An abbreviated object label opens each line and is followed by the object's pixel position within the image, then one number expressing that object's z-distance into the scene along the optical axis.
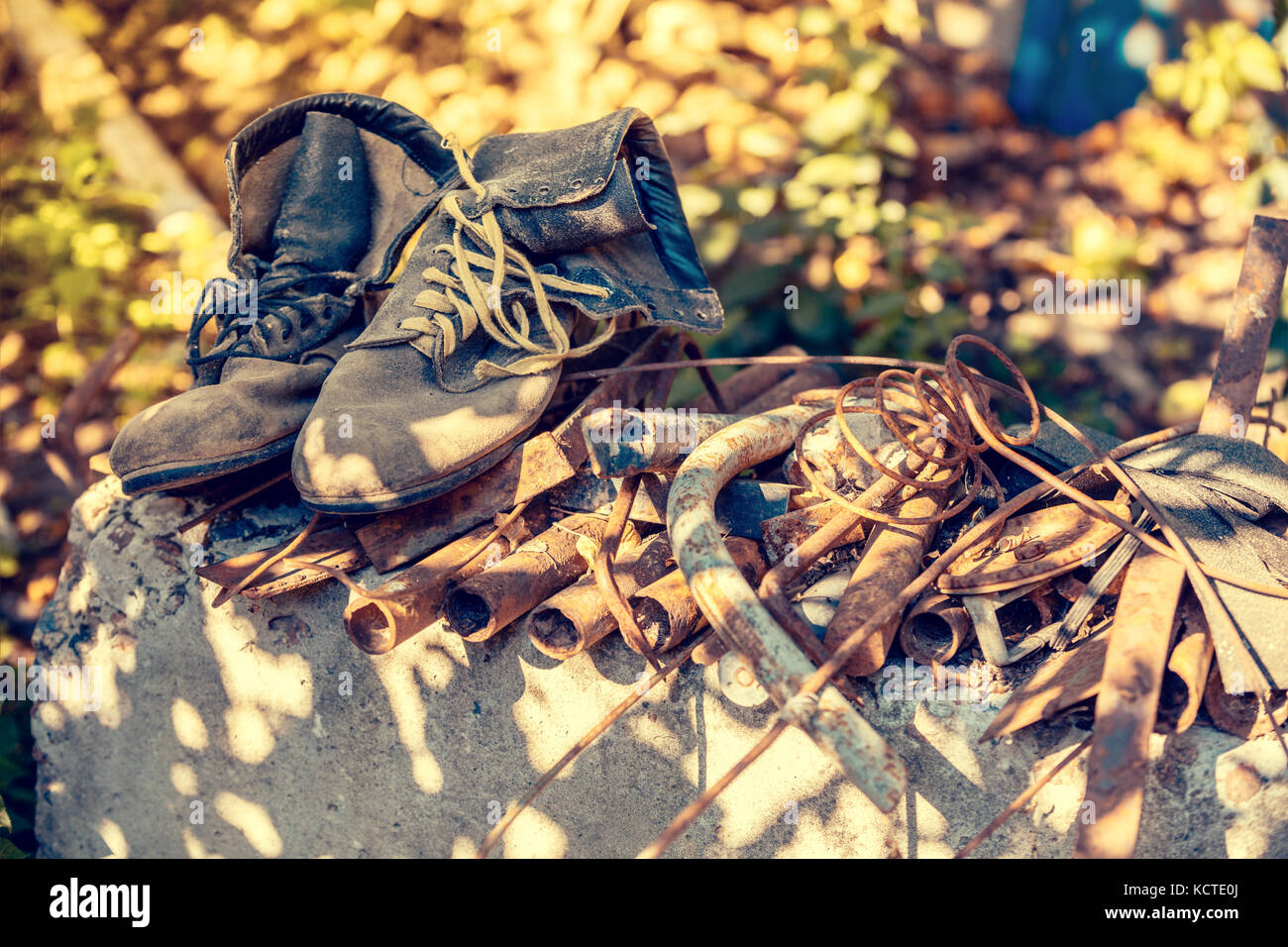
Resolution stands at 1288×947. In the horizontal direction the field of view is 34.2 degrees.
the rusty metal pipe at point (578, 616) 0.94
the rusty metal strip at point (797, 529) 0.97
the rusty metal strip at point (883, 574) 0.91
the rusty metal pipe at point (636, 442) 0.96
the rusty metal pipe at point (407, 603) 0.95
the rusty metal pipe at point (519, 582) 0.95
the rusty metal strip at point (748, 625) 0.85
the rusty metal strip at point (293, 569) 1.00
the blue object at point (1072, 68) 1.71
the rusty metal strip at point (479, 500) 1.01
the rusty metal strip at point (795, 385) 1.15
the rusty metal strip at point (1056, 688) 0.88
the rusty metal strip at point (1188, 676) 0.88
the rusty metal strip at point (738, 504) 0.99
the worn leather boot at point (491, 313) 0.98
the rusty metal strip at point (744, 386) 1.18
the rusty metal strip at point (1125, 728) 0.85
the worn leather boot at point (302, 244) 1.03
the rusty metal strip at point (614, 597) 0.93
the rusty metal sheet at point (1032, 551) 0.92
